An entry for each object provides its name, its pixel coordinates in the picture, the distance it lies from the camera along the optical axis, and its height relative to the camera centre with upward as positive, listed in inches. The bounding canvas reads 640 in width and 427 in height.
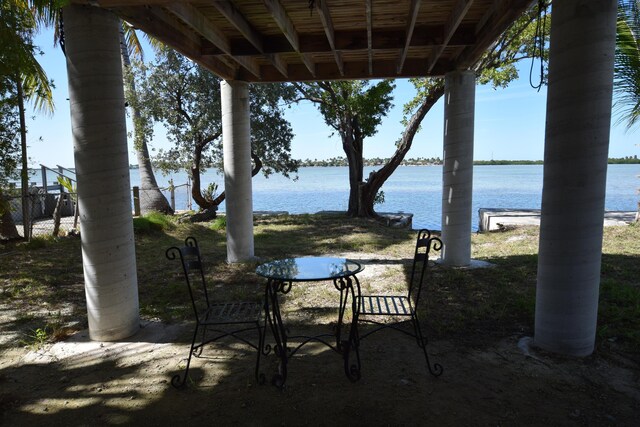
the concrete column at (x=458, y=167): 245.3 +3.9
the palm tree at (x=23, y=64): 236.8 +74.9
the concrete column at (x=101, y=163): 140.7 +4.7
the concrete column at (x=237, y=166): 267.0 +6.0
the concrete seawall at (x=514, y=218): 432.5 -53.2
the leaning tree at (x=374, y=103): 389.4 +82.8
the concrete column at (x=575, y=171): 120.1 +0.4
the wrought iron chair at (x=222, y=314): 119.0 -44.1
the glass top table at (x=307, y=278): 117.6 -31.2
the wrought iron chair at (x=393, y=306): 124.2 -43.8
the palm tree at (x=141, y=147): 498.0 +38.7
